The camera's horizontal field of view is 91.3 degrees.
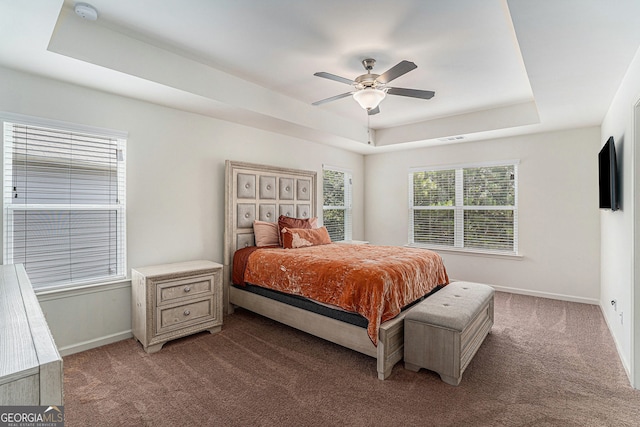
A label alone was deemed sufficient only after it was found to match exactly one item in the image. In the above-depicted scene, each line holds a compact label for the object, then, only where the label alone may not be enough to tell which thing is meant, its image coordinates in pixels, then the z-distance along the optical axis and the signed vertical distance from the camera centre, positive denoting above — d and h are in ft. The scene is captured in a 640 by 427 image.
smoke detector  7.36 +4.88
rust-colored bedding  8.32 -1.93
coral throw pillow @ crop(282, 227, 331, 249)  13.05 -1.07
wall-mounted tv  9.53 +1.17
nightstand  9.53 -2.87
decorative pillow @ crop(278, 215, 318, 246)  14.17 -0.46
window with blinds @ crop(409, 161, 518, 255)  16.20 +0.29
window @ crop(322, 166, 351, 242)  18.71 +0.66
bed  8.38 -0.73
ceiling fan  9.33 +3.78
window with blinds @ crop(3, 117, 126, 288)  8.66 +0.34
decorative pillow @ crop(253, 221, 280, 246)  13.38 -0.89
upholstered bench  7.76 -3.20
